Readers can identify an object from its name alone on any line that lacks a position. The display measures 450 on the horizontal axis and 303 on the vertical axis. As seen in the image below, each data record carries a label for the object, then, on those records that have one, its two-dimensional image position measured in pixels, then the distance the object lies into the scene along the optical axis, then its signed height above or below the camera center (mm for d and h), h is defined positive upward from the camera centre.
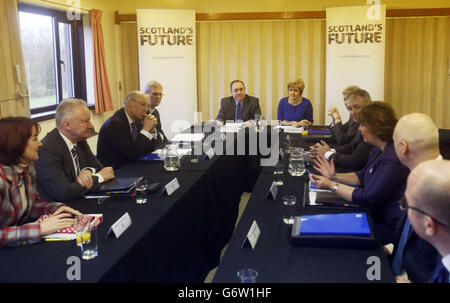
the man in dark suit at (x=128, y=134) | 3701 -389
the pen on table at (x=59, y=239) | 1923 -608
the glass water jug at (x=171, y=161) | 3213 -516
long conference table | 1641 -632
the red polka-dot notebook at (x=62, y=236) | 1938 -602
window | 5316 +368
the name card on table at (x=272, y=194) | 2471 -572
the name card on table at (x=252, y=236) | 1831 -600
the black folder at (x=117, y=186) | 2588 -549
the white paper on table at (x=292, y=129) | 4838 -484
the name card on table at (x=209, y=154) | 3654 -538
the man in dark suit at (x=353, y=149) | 3221 -497
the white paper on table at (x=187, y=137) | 4324 -490
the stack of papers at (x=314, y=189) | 2561 -575
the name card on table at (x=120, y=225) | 1959 -586
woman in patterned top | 2010 -435
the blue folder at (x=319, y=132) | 4627 -487
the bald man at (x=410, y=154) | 1780 -311
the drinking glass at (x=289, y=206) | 2200 -603
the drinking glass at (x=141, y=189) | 2571 -562
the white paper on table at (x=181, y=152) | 3689 -528
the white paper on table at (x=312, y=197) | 2381 -588
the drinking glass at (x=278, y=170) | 3028 -556
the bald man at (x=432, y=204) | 1238 -327
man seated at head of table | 5723 -284
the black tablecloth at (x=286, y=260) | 1593 -634
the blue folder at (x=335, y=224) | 1847 -570
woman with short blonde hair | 5566 -292
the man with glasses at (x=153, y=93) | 4871 -82
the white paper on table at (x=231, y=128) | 4969 -476
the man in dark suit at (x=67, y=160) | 2559 -416
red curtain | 6238 +241
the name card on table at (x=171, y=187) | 2637 -578
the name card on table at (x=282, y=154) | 3691 -555
